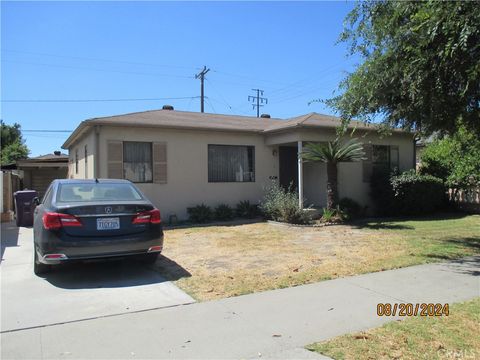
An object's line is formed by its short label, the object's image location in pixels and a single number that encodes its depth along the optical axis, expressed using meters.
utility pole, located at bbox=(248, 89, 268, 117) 44.72
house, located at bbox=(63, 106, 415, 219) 13.07
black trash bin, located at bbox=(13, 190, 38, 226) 13.48
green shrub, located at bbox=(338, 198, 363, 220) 13.46
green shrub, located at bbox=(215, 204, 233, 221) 13.93
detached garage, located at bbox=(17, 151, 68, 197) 26.94
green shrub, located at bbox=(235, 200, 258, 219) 14.42
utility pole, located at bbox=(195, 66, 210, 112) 34.90
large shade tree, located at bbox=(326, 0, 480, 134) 6.21
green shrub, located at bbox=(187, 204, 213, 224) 13.59
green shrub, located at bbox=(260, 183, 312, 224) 12.85
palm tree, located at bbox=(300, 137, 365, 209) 12.85
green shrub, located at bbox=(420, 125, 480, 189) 15.17
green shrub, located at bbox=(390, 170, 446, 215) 14.73
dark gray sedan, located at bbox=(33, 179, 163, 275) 5.95
